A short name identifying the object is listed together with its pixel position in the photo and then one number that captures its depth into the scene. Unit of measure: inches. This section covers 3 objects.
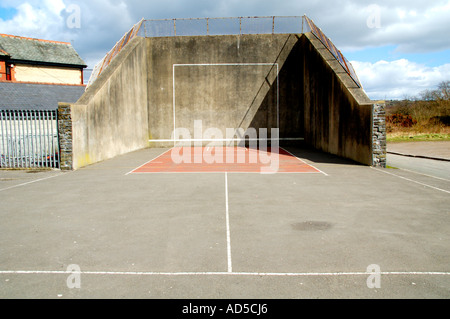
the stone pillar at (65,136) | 522.6
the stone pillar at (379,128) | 520.4
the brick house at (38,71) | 987.3
